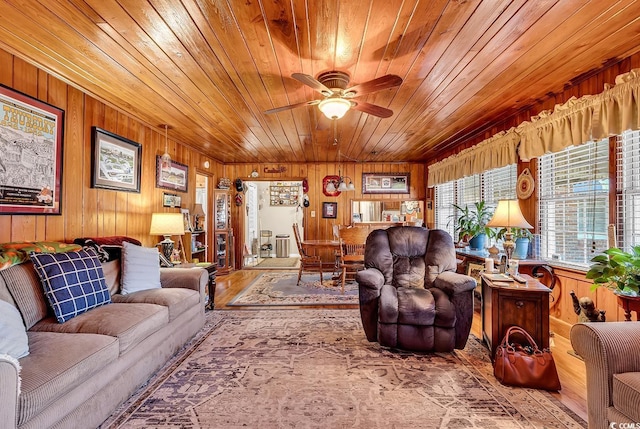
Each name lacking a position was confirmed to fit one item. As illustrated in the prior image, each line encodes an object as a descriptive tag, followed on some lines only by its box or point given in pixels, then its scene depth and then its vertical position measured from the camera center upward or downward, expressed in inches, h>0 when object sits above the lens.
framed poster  89.3 +18.8
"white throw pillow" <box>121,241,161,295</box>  104.0 -19.2
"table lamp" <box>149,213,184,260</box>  147.5 -5.2
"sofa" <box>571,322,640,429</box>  50.1 -26.7
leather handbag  78.5 -39.1
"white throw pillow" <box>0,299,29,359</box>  56.8 -23.3
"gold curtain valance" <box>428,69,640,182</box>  88.9 +33.8
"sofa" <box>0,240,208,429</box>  51.6 -28.3
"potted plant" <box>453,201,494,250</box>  161.8 -5.0
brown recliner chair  99.0 -26.6
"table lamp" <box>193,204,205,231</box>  207.3 -0.3
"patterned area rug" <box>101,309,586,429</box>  67.9 -45.4
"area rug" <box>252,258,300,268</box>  288.5 -47.9
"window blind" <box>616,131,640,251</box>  94.5 +9.3
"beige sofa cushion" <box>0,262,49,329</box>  74.9 -19.5
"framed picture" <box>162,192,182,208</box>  174.6 +9.1
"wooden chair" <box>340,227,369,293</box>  181.5 -19.2
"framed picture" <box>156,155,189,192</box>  168.1 +23.2
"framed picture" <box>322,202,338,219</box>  264.4 +6.4
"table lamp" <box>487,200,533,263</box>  108.4 -0.5
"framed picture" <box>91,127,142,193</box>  122.9 +23.4
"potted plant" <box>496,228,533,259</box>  128.1 -9.8
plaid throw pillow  77.9 -18.3
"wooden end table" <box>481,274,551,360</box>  88.4 -27.2
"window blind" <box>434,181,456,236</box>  222.7 +9.6
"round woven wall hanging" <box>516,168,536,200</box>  134.7 +15.0
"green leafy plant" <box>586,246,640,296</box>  77.7 -14.3
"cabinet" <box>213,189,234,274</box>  245.0 -12.5
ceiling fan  93.9 +38.8
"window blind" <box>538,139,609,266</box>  105.0 +6.2
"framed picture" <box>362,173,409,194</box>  263.3 +30.1
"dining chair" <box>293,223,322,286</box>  207.0 -28.0
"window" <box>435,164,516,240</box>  154.6 +16.1
